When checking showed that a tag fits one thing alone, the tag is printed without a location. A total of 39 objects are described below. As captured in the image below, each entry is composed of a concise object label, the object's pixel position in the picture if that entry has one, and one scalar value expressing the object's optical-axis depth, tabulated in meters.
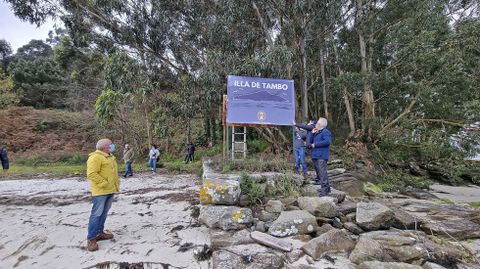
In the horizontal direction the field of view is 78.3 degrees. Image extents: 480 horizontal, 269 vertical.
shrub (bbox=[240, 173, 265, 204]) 5.23
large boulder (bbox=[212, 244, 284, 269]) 3.37
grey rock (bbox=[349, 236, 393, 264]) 3.48
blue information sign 7.03
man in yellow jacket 3.95
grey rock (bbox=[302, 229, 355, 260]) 3.64
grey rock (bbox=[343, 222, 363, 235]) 4.29
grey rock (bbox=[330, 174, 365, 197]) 6.41
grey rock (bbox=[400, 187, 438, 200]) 6.67
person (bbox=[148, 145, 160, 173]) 11.88
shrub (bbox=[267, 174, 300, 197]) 5.46
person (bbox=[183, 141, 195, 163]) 14.53
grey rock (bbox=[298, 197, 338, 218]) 4.52
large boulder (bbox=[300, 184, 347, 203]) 5.13
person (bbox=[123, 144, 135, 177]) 10.55
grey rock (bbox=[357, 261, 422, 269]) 3.16
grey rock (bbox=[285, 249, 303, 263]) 3.56
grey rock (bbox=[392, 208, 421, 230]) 4.38
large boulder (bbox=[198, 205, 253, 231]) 4.41
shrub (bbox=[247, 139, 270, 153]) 11.69
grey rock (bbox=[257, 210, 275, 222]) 4.69
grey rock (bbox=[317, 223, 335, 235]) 4.27
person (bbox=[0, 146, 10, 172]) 8.29
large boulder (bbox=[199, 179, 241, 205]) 4.88
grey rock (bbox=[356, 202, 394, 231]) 4.22
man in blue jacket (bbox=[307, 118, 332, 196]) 5.11
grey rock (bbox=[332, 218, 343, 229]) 4.48
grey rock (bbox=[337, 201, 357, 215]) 4.77
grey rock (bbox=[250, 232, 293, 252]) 3.75
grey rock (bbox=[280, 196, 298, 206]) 5.05
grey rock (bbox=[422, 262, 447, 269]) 3.41
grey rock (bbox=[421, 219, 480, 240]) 4.31
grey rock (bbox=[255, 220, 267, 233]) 4.34
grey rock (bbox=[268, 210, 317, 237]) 4.23
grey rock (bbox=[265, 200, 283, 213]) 4.90
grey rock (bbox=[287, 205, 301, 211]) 4.89
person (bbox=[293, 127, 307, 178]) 6.86
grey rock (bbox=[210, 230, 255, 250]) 3.84
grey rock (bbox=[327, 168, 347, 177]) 7.36
